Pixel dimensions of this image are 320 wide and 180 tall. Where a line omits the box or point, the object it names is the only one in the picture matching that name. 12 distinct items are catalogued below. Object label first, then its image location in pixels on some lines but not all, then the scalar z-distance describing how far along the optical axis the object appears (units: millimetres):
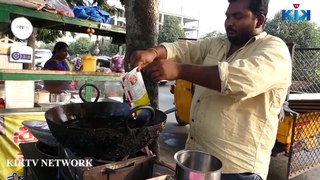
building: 56738
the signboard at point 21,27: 3012
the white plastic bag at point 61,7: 3287
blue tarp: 3665
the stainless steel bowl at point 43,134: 1818
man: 1263
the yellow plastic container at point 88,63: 3674
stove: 1259
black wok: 1228
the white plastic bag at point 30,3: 2843
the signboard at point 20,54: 3213
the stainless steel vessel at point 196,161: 1220
